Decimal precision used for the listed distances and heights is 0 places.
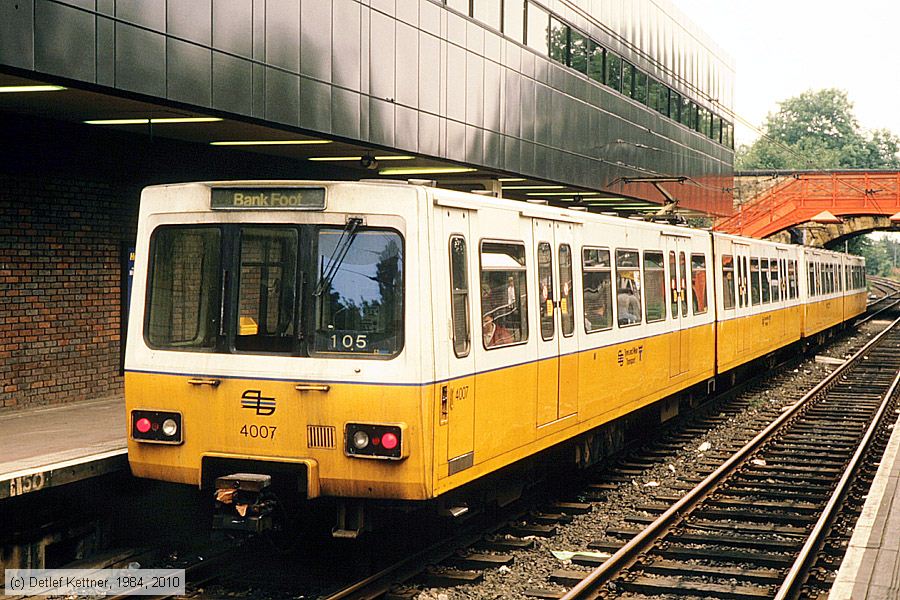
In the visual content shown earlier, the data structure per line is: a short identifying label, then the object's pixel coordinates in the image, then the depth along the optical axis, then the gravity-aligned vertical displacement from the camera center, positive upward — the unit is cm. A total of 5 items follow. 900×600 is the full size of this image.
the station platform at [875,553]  655 -168
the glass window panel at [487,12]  1830 +483
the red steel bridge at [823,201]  3984 +352
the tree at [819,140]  11212 +1728
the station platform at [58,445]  791 -117
